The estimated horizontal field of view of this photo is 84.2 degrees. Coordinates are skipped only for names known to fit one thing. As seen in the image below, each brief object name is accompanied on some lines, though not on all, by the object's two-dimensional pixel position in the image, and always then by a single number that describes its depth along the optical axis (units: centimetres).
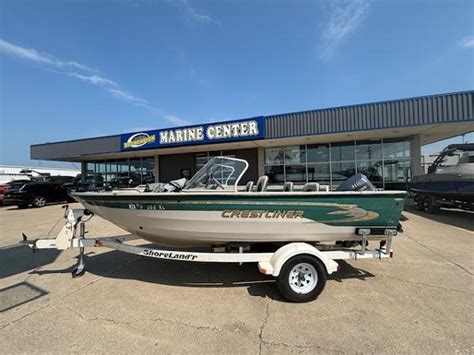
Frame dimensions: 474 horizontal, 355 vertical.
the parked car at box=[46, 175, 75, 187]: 1738
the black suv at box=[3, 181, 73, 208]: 1394
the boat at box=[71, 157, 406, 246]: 354
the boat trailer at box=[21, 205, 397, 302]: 332
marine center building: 1070
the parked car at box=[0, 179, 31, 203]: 1445
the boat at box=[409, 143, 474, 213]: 820
